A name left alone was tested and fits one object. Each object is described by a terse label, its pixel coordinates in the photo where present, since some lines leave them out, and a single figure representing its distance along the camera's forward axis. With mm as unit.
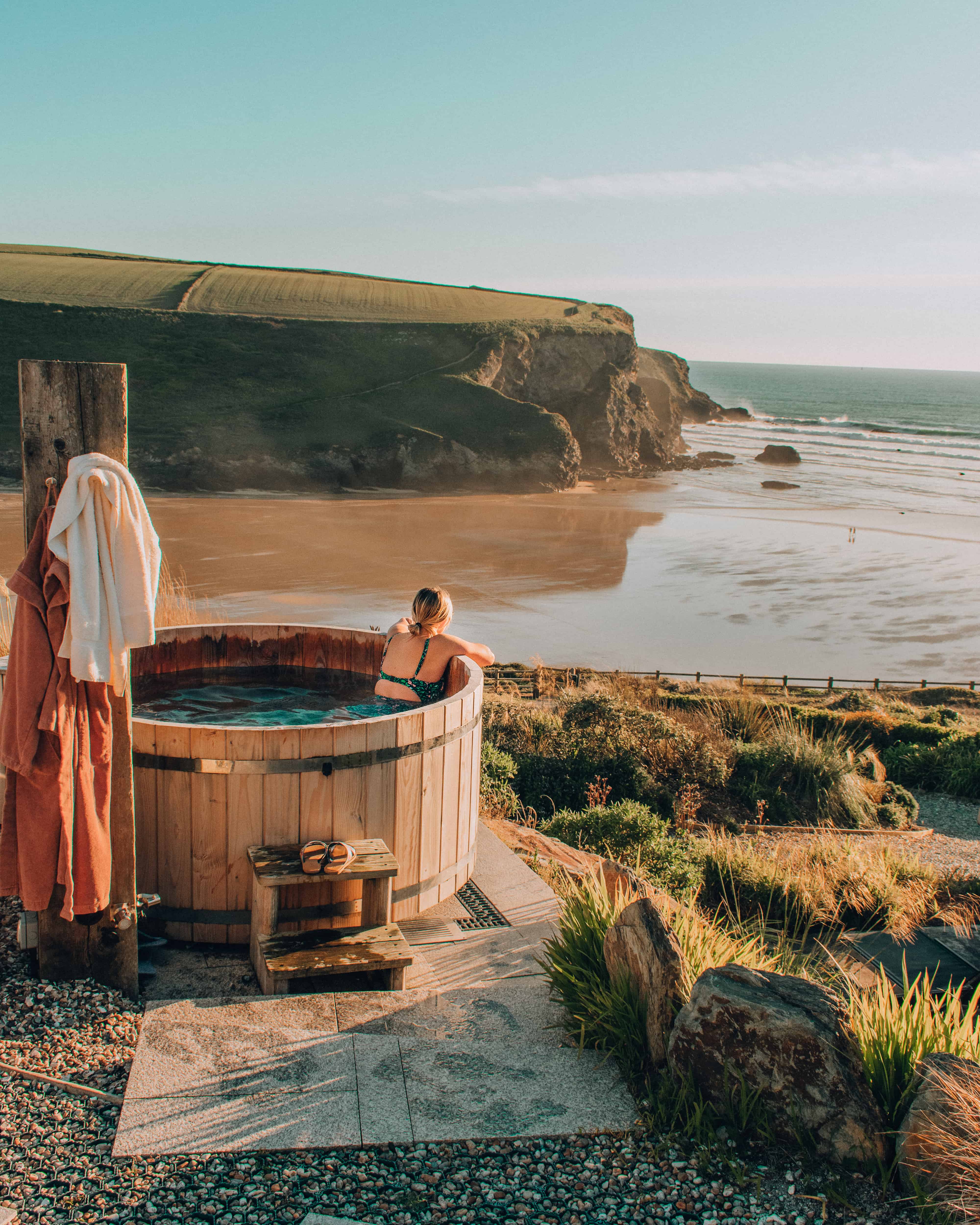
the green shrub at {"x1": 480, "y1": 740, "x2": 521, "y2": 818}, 8539
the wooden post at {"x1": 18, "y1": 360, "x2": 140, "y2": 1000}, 4109
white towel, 3936
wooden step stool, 4414
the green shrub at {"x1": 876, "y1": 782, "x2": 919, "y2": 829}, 11555
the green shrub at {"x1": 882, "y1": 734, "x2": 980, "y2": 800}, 13203
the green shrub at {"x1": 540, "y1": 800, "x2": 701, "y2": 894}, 7535
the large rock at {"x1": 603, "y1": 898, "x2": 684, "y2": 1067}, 3836
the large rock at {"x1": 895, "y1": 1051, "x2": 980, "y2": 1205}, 3061
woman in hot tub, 6219
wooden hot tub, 4770
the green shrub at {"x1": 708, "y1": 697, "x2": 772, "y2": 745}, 13711
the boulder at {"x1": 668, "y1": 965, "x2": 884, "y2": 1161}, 3383
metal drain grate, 5477
